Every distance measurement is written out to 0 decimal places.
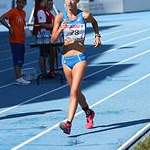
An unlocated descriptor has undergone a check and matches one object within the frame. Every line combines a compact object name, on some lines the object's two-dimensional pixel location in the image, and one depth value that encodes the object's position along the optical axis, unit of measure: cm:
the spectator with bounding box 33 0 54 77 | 1474
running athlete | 920
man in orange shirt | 1446
